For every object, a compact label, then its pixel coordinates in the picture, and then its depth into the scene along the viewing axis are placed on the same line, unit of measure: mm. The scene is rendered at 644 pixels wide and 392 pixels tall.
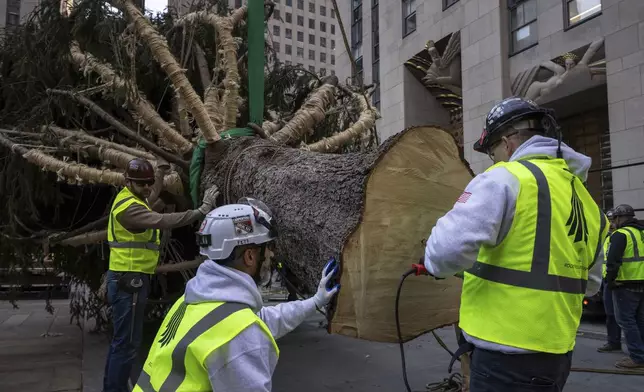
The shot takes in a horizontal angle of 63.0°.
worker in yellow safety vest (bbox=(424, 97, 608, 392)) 1870
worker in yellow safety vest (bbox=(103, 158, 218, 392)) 4043
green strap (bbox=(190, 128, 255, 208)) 4543
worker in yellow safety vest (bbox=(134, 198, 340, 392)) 1558
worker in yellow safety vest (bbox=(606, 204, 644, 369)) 5902
